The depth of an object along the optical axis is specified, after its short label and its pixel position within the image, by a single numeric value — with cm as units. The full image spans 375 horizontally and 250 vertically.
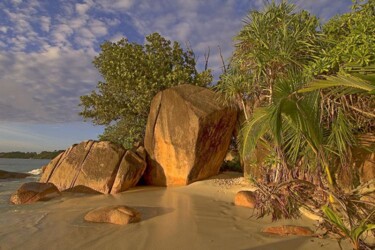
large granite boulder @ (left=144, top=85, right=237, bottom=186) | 1292
